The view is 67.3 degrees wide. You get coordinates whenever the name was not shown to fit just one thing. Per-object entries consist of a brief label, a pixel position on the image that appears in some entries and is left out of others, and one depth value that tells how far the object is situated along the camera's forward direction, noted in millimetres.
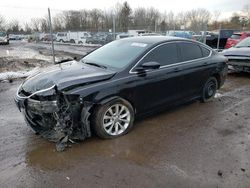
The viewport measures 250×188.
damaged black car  2833
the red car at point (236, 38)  11679
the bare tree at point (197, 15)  39382
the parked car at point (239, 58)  6550
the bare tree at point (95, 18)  29772
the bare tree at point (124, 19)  31896
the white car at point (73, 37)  23880
